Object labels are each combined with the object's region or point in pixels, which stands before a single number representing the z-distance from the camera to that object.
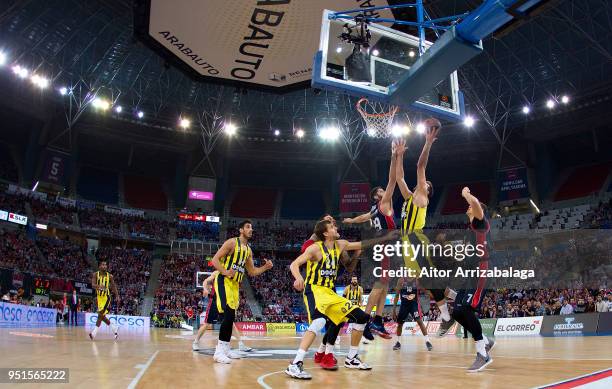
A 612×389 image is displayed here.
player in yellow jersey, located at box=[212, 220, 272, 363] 8.05
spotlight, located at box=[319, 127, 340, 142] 40.44
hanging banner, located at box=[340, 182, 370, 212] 44.28
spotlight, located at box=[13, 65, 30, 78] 32.00
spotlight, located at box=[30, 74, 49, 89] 33.22
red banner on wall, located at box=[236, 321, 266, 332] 30.70
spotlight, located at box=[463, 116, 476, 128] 36.93
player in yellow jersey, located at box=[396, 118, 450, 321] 8.22
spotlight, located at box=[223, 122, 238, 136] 40.62
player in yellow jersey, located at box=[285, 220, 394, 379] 6.76
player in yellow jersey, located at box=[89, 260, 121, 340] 14.67
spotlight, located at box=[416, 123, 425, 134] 36.56
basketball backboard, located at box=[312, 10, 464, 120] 10.91
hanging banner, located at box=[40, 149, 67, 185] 40.09
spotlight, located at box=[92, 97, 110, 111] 37.75
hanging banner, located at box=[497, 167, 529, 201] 40.56
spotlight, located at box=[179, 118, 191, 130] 40.81
